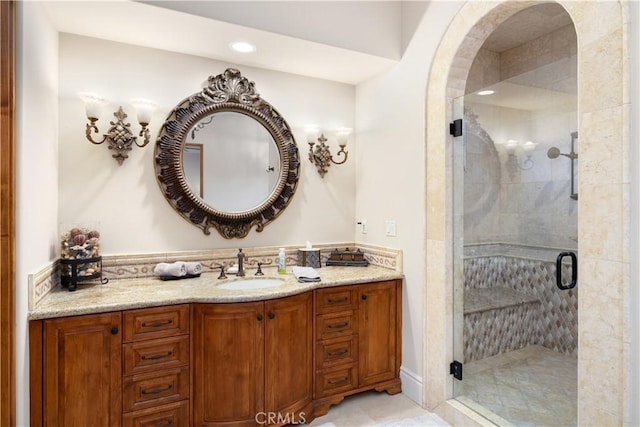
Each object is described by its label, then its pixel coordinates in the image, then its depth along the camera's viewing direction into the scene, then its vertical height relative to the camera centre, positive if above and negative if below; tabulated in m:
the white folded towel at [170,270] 2.42 -0.40
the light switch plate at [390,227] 2.80 -0.13
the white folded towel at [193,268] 2.50 -0.40
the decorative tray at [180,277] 2.44 -0.45
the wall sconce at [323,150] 3.05 +0.50
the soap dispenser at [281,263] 2.68 -0.39
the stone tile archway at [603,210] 1.49 +0.00
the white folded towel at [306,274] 2.42 -0.44
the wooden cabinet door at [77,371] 1.75 -0.79
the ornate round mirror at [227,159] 2.59 +0.38
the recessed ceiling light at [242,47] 2.47 +1.11
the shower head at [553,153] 2.14 +0.34
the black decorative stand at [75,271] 2.07 -0.35
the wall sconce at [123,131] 2.36 +0.51
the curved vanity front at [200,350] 1.80 -0.78
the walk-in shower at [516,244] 2.17 -0.23
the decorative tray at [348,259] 2.95 -0.40
